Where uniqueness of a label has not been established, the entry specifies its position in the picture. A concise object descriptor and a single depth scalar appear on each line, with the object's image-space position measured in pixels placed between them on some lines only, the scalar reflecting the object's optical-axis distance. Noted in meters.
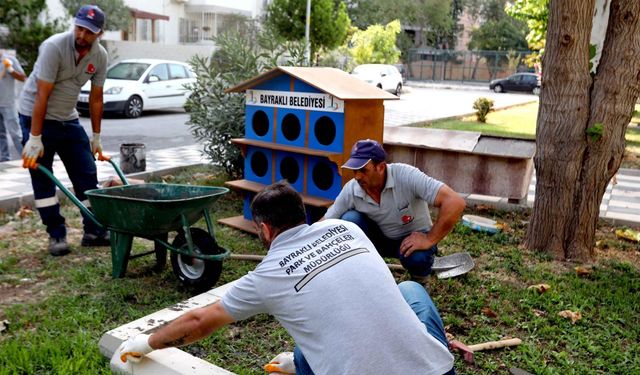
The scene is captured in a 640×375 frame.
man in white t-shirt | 2.11
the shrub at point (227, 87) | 7.05
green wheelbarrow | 3.95
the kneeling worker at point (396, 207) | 3.64
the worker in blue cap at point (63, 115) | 4.57
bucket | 7.70
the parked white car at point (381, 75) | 25.66
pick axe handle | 3.51
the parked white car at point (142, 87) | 14.30
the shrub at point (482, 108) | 16.67
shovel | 4.66
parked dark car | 34.88
